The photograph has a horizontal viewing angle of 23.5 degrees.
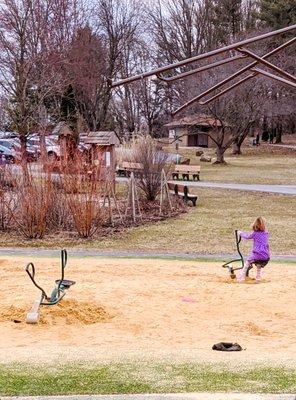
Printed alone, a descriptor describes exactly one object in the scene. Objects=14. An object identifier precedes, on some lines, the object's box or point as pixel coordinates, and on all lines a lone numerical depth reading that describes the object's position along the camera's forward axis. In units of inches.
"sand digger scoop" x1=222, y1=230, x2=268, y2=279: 511.6
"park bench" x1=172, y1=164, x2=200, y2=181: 1540.4
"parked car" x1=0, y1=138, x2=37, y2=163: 845.8
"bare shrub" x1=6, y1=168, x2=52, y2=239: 792.9
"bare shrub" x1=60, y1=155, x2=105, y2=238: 793.6
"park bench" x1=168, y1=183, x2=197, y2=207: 1096.3
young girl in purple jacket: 506.9
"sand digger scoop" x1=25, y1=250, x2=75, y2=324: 401.4
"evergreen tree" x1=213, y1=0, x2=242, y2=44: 2701.8
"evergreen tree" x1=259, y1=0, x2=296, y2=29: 2564.0
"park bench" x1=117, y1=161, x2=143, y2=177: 1058.1
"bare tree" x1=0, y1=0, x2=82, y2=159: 1113.4
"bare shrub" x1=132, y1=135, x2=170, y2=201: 1048.8
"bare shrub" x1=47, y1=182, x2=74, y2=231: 822.5
